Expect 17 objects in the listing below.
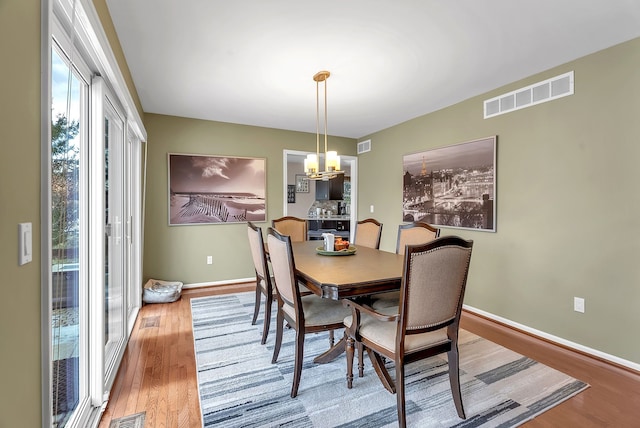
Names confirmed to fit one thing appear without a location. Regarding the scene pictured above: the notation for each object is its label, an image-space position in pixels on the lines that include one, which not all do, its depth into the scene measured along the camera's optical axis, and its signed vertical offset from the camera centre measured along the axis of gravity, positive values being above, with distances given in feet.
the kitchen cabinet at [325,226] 23.44 -1.14
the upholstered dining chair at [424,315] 4.91 -1.79
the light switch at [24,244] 2.61 -0.28
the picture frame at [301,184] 25.05 +2.29
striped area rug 5.59 -3.76
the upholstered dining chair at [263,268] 8.11 -1.60
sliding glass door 4.20 -0.43
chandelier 9.33 +1.49
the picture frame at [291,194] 24.68 +1.42
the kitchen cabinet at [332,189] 22.79 +1.68
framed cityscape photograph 10.58 +1.00
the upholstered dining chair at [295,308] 6.19 -2.20
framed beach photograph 13.50 +1.04
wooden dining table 5.64 -1.28
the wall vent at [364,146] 16.78 +3.65
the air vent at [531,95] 8.51 +3.55
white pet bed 11.80 -3.16
